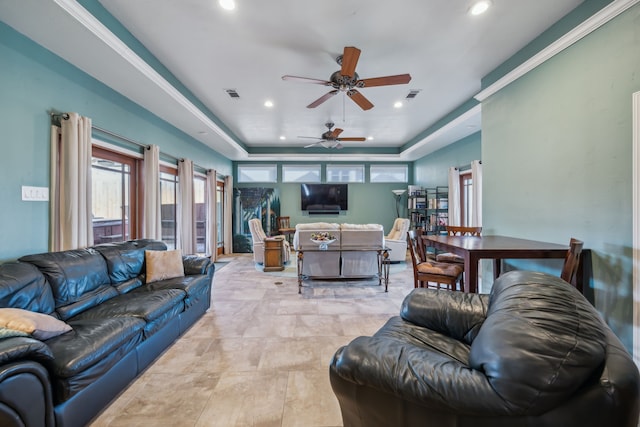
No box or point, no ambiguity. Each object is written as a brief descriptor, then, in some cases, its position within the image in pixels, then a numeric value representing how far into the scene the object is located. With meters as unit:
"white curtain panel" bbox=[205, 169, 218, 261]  6.54
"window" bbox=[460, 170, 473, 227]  6.13
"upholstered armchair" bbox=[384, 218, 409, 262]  6.19
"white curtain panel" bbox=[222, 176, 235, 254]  7.71
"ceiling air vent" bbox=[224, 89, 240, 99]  4.17
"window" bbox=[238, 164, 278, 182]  8.61
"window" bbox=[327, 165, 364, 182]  8.62
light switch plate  2.40
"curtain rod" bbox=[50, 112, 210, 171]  2.64
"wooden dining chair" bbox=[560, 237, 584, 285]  2.08
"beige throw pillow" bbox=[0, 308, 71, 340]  1.52
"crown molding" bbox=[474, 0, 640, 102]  2.10
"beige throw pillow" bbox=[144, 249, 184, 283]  3.09
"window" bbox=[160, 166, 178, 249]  4.88
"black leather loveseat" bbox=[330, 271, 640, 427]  0.79
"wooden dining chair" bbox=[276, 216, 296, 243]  8.38
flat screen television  8.45
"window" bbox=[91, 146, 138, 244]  3.40
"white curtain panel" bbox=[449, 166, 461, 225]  6.05
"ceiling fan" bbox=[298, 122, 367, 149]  5.40
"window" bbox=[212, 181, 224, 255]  7.57
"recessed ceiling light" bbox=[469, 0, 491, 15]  2.36
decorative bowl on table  4.43
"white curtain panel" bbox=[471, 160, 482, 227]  5.21
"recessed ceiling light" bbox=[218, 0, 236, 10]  2.34
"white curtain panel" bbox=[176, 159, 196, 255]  5.11
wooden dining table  2.34
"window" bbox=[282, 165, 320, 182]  8.62
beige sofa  4.69
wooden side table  5.63
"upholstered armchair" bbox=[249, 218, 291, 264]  6.05
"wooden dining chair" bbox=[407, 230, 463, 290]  2.91
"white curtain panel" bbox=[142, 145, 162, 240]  3.99
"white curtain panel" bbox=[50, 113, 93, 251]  2.63
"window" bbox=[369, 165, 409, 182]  8.70
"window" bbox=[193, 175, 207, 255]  6.43
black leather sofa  1.33
